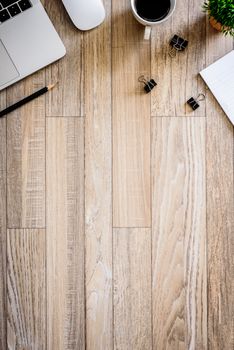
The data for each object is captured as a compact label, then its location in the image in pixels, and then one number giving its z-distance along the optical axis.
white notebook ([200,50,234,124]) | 1.02
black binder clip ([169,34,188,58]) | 1.02
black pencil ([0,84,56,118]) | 1.02
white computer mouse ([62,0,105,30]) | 0.99
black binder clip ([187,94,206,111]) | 1.03
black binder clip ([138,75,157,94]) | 1.02
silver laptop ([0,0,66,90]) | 1.00
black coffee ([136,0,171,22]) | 0.96
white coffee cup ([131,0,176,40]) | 0.95
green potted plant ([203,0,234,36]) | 0.93
